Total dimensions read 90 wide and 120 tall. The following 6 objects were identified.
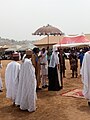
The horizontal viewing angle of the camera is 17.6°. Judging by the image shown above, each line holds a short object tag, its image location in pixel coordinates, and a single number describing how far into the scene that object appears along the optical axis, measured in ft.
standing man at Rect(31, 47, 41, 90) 36.35
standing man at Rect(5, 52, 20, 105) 29.09
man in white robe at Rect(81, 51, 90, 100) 28.43
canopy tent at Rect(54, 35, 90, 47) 62.80
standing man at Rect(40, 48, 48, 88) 38.96
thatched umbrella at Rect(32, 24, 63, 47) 40.22
